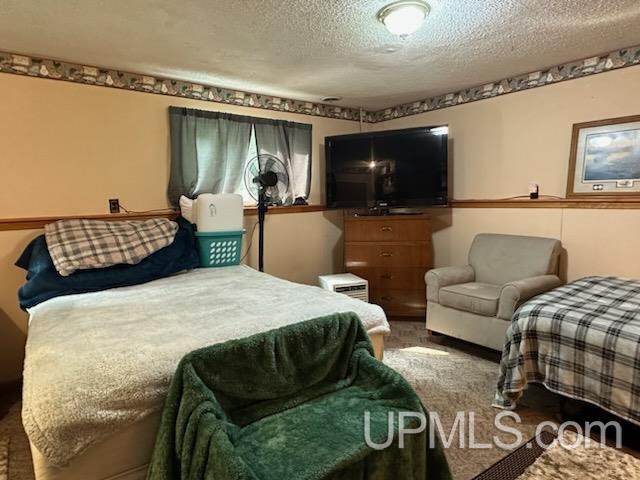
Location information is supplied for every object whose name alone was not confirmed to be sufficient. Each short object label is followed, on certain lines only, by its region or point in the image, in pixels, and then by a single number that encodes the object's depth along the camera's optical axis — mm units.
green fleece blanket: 1073
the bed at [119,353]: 1043
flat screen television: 3539
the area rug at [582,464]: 1608
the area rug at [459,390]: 1804
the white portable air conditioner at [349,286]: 3320
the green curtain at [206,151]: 3049
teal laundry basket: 2842
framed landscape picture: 2678
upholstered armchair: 2635
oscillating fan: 3305
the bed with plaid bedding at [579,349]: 1757
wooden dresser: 3566
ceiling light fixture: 1852
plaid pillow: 2201
